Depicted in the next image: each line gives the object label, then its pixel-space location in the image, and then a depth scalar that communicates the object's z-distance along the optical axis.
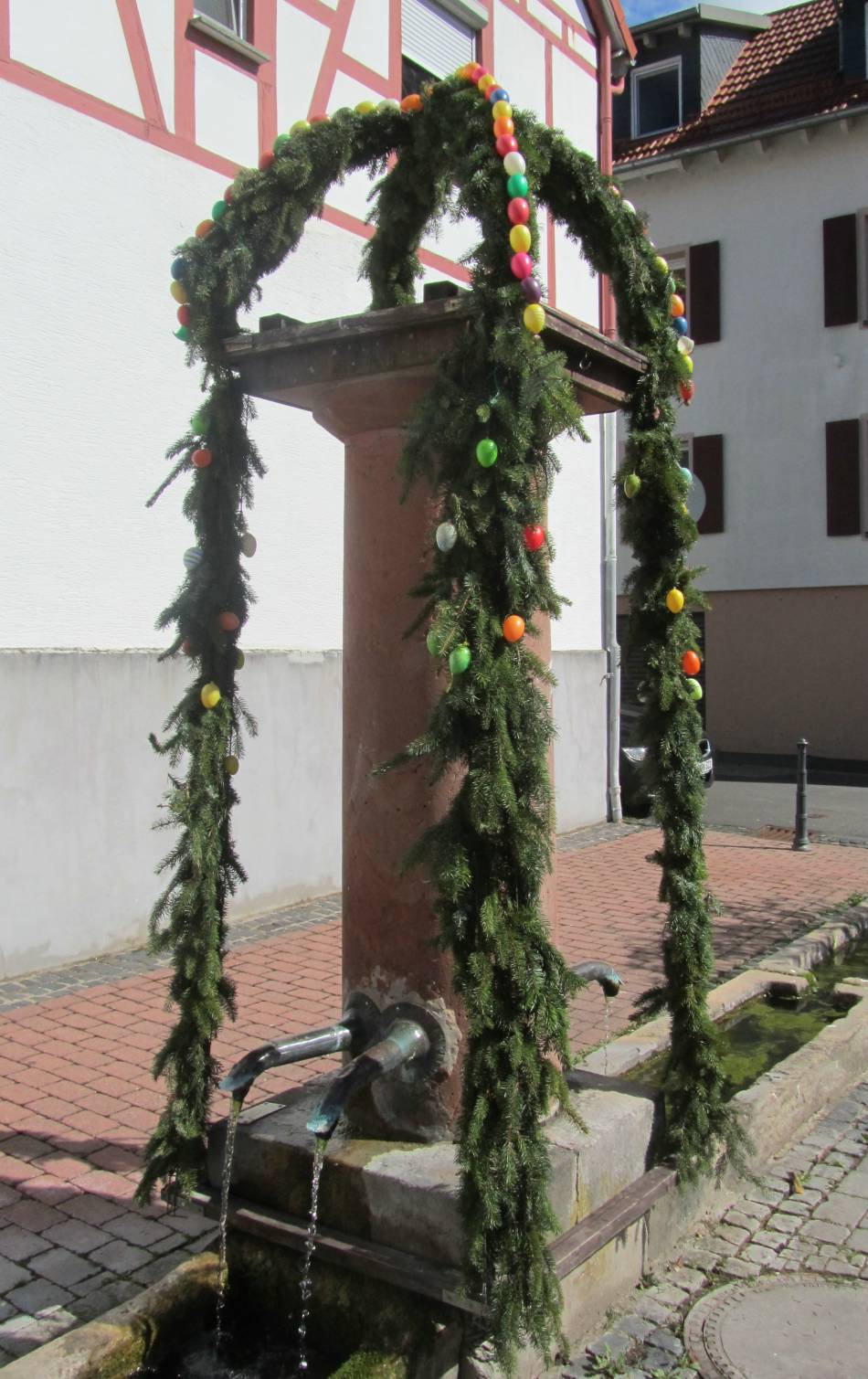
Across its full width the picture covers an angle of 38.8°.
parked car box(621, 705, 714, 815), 12.22
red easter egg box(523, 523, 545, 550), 2.50
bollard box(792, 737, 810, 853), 10.45
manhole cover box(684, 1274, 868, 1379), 2.84
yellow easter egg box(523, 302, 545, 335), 2.49
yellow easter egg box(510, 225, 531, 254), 2.53
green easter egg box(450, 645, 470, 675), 2.40
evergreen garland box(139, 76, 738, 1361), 2.46
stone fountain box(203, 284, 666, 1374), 2.80
